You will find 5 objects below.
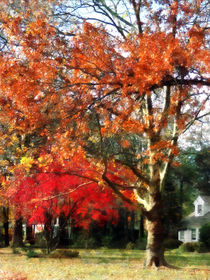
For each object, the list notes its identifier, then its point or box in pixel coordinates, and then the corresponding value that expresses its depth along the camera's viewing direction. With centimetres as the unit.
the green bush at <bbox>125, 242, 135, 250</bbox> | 3194
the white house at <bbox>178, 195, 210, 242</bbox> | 3981
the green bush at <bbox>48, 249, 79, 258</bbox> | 2145
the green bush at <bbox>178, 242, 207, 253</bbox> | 3150
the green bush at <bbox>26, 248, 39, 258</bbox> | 2127
